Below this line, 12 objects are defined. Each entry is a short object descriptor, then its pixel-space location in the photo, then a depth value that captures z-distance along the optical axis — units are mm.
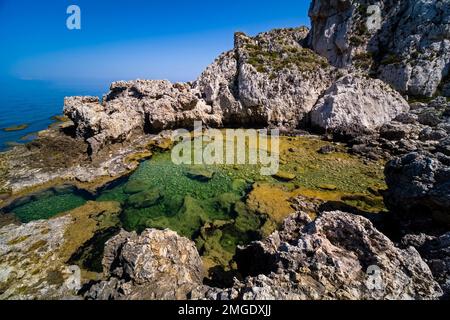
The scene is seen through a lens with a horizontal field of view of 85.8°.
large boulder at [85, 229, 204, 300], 8297
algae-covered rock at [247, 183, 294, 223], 19094
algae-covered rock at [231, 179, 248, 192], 23031
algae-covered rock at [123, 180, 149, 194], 22844
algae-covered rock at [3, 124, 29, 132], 46350
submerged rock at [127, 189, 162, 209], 20703
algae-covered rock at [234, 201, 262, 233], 17672
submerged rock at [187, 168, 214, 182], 25250
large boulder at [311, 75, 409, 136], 35406
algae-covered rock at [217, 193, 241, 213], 20245
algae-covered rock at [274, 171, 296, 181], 24812
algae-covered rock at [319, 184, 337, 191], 22594
